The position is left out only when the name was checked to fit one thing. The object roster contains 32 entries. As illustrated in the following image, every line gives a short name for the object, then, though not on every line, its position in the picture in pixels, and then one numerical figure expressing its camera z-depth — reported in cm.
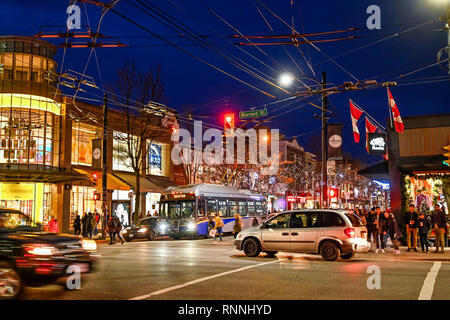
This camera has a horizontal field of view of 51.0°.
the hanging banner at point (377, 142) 2216
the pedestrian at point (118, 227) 2586
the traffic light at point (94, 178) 2825
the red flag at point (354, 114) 2238
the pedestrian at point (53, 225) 2426
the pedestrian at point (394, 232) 1867
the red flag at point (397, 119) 2098
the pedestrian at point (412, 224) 1909
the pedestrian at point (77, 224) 2838
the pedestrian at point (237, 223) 2381
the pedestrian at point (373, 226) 1939
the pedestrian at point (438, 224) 1797
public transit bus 2866
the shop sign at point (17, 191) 2998
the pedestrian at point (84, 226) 2888
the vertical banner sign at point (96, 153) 2942
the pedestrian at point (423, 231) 1862
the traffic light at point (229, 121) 2456
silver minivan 1516
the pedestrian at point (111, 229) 2566
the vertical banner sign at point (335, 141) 2417
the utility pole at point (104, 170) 2769
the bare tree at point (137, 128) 3265
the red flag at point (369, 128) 2314
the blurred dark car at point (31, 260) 830
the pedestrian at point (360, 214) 2293
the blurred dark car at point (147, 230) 2858
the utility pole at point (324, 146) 2444
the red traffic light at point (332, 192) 2508
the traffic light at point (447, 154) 1718
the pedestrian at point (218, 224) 2481
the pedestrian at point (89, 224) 2864
